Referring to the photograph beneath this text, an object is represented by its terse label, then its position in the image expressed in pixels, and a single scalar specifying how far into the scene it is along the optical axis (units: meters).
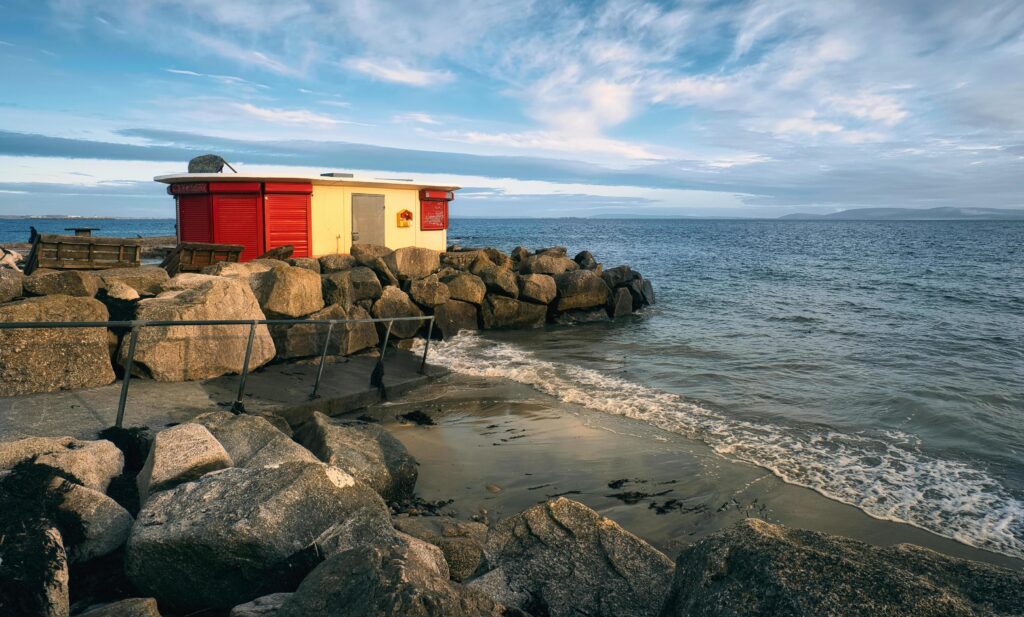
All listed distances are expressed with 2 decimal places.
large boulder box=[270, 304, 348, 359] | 10.65
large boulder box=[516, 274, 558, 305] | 18.72
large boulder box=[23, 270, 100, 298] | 8.69
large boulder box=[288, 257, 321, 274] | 16.59
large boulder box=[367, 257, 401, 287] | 17.16
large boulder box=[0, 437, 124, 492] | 4.73
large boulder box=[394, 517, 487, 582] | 4.51
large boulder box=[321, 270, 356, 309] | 14.40
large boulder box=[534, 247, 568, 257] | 24.56
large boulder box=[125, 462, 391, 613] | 3.87
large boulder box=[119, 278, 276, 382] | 8.38
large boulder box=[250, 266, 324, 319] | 11.62
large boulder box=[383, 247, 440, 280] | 18.12
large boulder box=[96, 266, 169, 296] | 10.42
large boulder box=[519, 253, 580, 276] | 21.52
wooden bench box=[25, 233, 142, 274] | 12.19
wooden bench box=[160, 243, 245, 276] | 13.95
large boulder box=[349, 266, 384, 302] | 15.52
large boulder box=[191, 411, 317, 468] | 5.51
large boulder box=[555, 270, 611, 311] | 19.91
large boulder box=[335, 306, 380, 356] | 12.17
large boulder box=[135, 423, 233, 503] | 4.69
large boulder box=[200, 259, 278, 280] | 12.59
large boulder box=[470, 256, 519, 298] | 18.42
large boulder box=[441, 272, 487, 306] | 17.58
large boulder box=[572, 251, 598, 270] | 24.27
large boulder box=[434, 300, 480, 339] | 17.03
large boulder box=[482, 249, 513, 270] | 21.48
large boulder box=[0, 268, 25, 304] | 8.50
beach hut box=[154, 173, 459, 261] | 18.20
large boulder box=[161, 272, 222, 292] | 10.13
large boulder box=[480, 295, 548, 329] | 18.16
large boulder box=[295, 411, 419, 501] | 6.09
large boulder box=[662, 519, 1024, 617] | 2.69
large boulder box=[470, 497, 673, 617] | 3.79
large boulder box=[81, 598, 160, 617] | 3.23
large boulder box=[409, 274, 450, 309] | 16.83
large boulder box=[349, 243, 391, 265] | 18.47
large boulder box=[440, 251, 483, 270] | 20.12
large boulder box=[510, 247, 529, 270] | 23.39
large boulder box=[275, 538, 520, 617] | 2.80
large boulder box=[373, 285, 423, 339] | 15.51
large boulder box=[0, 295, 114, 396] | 7.27
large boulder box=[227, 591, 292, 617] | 3.31
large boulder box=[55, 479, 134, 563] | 4.13
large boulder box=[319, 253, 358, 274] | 17.31
